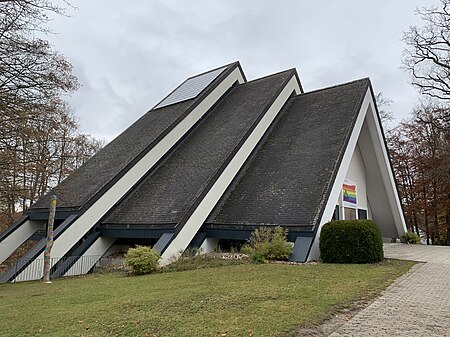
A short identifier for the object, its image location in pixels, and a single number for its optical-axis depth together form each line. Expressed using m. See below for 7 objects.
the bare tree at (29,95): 8.18
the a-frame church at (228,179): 12.36
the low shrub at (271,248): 10.69
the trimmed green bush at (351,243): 10.30
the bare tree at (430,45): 19.02
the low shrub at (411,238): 18.98
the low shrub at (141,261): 10.12
